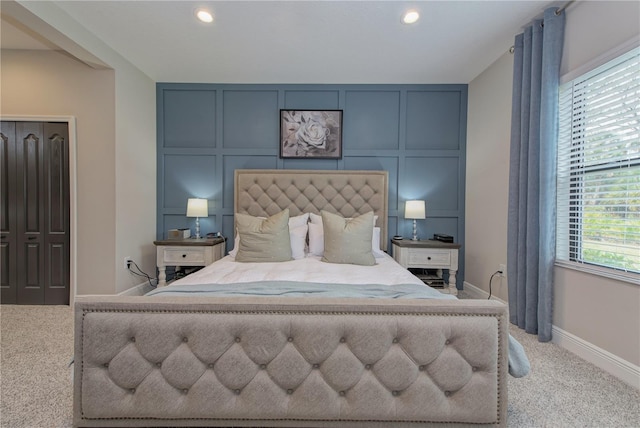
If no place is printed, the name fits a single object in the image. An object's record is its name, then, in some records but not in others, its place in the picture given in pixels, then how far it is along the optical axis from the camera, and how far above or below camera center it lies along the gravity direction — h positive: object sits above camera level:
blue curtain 2.35 +0.31
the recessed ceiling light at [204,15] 2.41 +1.63
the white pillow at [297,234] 3.06 -0.30
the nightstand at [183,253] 3.38 -0.57
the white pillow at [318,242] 3.14 -0.39
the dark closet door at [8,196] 3.18 +0.08
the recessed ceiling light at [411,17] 2.39 +1.62
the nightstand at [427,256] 3.36 -0.56
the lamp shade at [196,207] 3.57 -0.02
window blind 1.91 +0.32
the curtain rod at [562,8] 2.27 +1.63
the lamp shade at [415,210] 3.55 -0.02
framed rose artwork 3.78 +0.97
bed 1.31 -0.71
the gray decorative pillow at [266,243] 2.80 -0.36
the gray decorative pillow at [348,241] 2.76 -0.33
